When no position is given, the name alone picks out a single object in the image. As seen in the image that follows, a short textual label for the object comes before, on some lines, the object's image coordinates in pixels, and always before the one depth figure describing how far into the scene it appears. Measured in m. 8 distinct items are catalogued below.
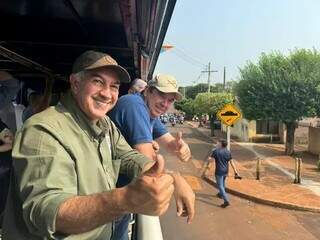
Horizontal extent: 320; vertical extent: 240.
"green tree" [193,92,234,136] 20.83
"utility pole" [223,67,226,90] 34.82
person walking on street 6.84
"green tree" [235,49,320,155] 12.24
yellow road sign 8.80
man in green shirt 0.72
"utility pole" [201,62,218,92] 38.64
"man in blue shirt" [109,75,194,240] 1.09
